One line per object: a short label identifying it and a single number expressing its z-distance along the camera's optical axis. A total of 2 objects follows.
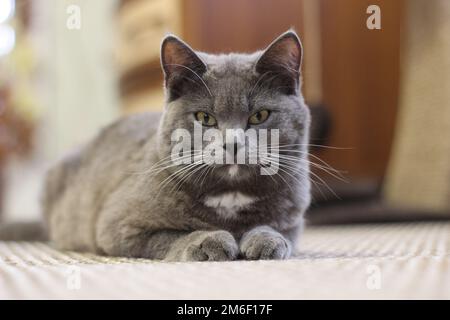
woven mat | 0.53
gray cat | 0.69
